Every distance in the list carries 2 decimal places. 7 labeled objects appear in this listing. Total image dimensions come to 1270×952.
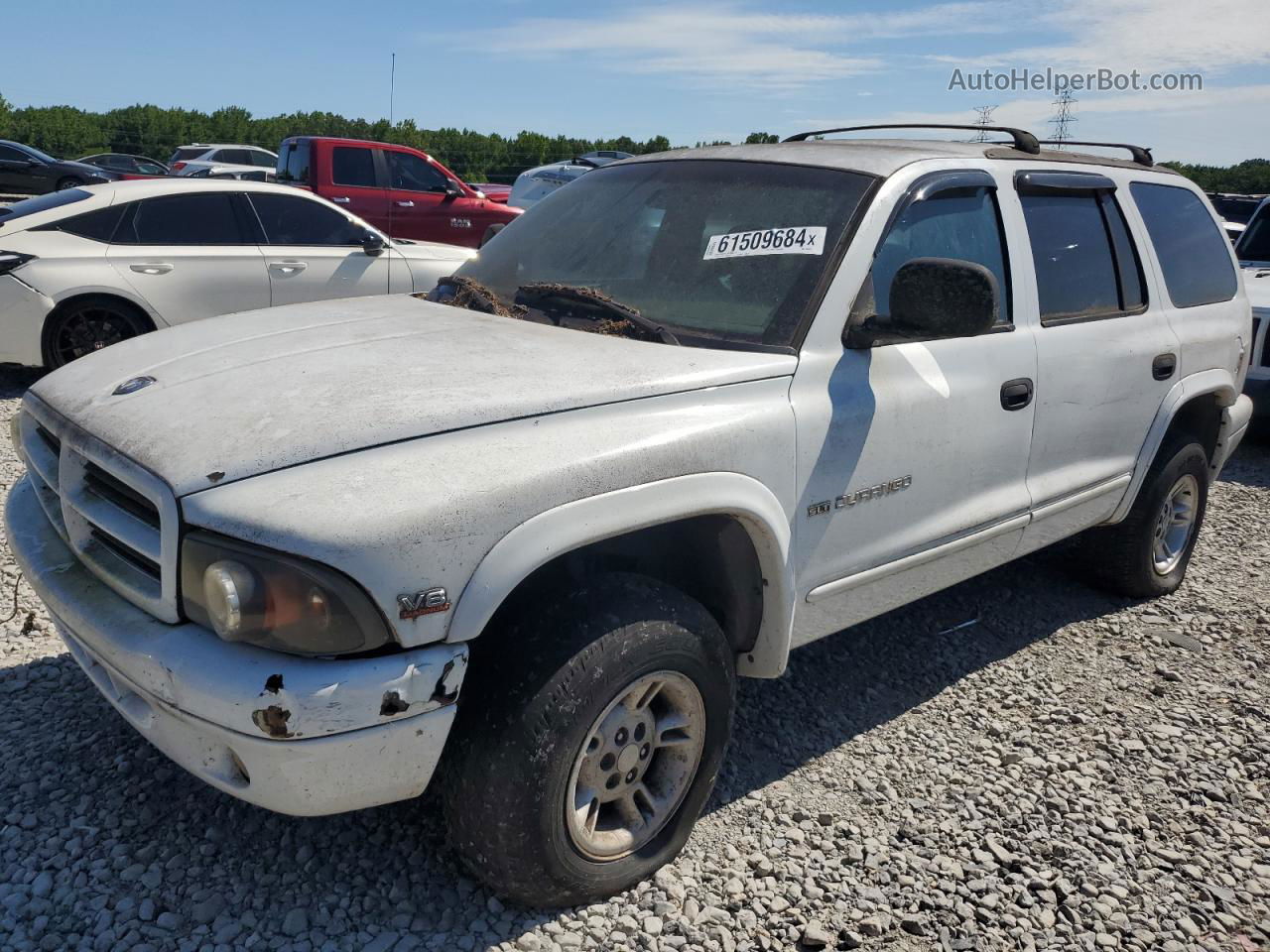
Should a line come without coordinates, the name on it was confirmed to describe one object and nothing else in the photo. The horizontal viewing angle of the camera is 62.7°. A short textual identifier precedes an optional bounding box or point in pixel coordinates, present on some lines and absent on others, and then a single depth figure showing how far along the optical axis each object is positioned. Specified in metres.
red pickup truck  12.05
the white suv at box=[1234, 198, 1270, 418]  7.51
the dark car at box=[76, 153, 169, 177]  24.12
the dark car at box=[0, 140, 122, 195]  21.41
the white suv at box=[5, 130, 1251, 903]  2.08
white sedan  6.85
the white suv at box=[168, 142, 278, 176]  24.73
